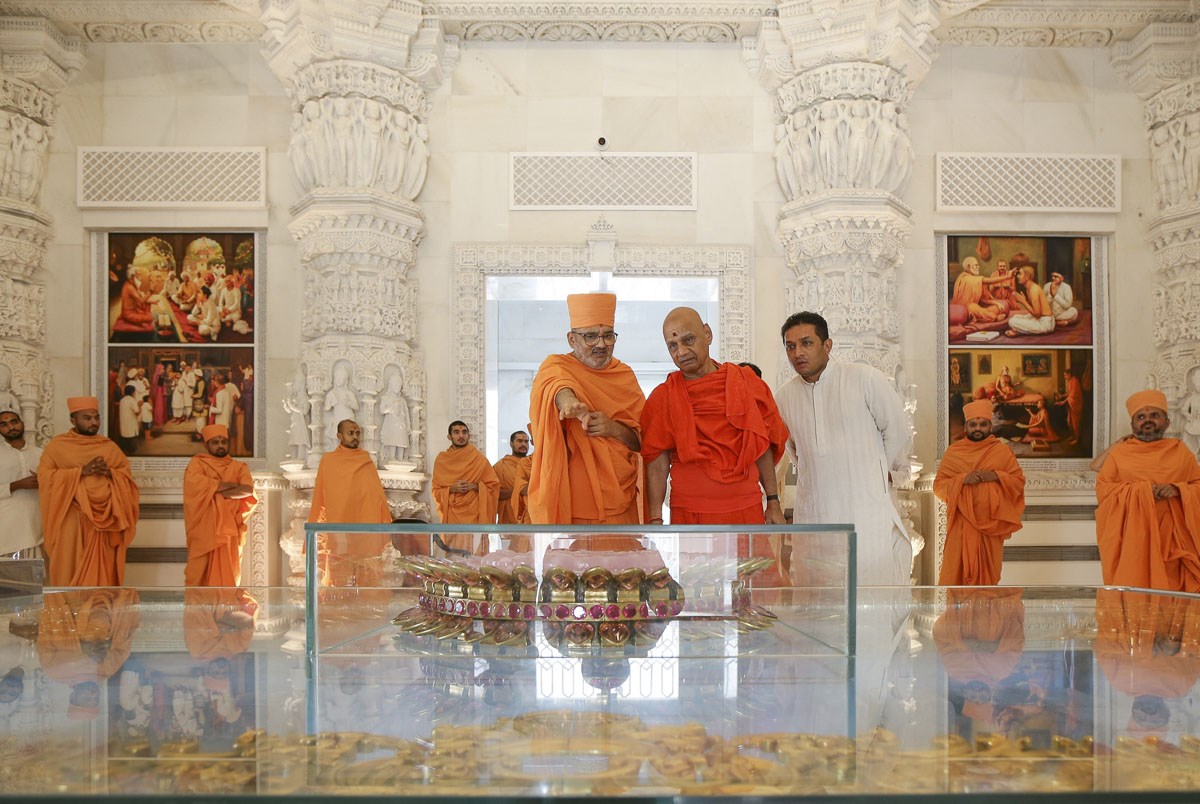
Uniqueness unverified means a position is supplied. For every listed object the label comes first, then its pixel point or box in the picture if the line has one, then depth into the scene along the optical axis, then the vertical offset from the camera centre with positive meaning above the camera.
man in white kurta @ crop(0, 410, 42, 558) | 7.86 -0.55
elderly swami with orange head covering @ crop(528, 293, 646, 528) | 4.12 -0.05
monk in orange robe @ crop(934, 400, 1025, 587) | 7.25 -0.68
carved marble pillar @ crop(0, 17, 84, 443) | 8.27 +1.62
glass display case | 1.14 -0.39
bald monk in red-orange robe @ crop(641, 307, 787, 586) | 4.06 -0.07
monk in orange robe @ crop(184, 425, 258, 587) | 7.96 -0.75
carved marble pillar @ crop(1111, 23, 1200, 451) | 8.38 +1.84
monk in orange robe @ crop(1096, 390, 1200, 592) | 6.54 -0.59
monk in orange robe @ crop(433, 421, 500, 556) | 8.32 -0.52
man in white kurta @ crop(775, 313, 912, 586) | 4.25 -0.12
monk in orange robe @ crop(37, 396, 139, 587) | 7.79 -0.64
